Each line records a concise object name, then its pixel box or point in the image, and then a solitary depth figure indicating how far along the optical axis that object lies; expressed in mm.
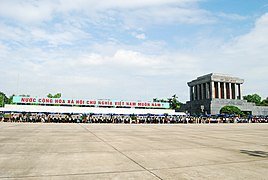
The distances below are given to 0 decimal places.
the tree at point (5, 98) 157212
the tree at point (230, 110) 76438
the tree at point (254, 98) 149250
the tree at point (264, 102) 126175
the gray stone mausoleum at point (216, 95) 81875
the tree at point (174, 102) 112719
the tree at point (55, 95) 109769
